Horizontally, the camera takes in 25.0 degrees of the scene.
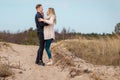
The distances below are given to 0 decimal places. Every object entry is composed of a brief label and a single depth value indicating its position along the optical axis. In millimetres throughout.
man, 9347
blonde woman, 9259
